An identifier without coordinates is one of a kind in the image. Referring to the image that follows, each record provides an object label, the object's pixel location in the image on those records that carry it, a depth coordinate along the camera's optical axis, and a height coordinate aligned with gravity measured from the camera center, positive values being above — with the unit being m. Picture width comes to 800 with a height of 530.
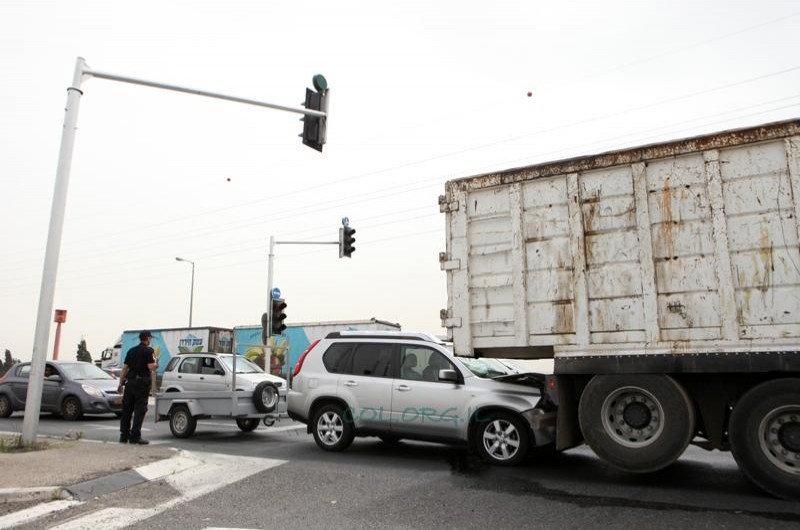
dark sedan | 13.65 -0.61
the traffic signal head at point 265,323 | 18.57 +1.33
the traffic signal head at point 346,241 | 20.02 +4.18
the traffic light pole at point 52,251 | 7.91 +1.55
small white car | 12.01 -0.16
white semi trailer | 5.73 +0.79
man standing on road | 9.28 -0.32
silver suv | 7.30 -0.39
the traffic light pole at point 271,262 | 23.00 +4.01
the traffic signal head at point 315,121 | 10.02 +4.09
